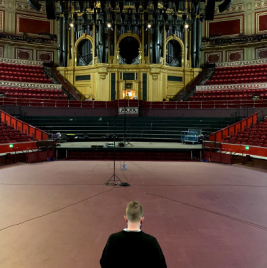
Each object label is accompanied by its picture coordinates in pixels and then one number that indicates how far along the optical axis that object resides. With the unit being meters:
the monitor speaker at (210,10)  10.98
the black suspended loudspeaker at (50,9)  10.72
